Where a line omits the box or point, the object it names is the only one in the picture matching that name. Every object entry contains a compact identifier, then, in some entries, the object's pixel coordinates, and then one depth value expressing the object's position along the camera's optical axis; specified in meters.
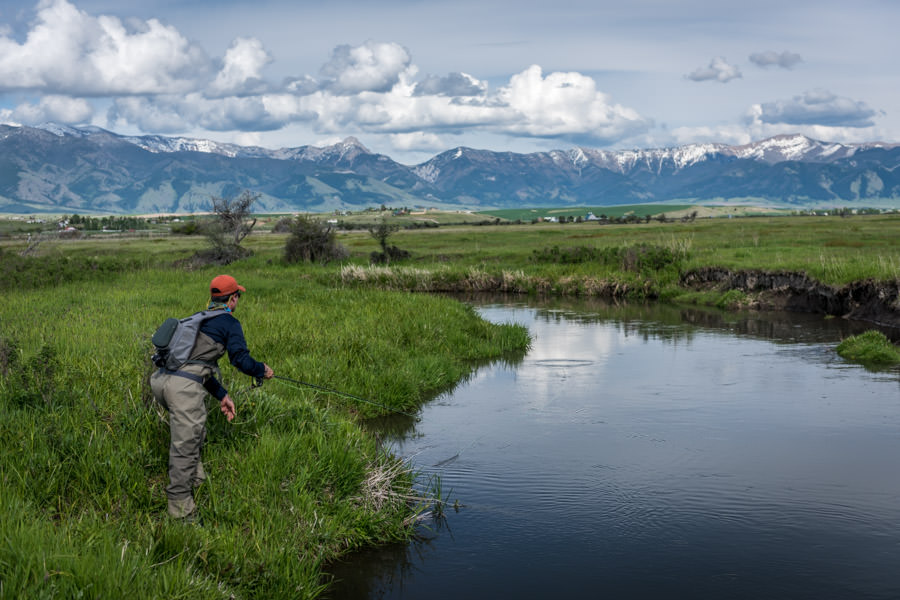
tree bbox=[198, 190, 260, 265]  59.94
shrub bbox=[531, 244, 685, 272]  45.36
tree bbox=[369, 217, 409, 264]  57.77
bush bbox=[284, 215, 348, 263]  56.06
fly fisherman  9.24
